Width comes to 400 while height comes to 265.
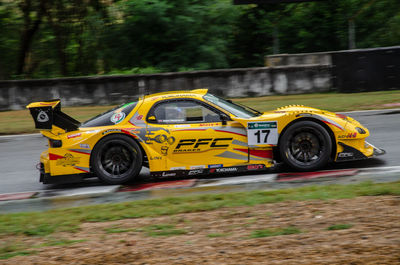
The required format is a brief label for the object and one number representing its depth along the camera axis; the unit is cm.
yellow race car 1537
